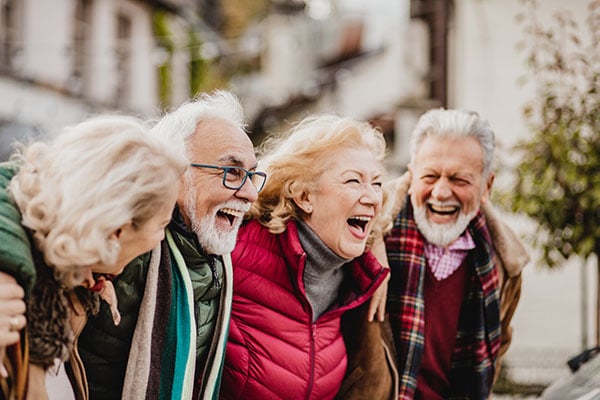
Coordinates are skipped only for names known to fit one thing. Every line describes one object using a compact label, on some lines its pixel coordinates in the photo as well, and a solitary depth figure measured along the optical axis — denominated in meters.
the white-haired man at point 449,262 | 3.54
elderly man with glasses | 2.55
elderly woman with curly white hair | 2.00
